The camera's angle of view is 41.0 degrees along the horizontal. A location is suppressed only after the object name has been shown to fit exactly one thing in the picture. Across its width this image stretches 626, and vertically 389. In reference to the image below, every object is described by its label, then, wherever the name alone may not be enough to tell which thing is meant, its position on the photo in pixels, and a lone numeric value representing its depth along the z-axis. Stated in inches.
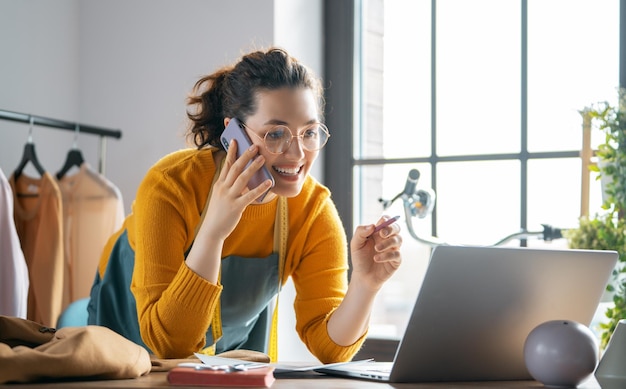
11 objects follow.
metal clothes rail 101.7
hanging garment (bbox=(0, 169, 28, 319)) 96.0
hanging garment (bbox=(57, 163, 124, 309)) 111.0
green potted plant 84.0
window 107.3
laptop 45.3
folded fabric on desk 42.5
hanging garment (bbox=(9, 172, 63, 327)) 105.4
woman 64.4
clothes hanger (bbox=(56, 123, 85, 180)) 113.1
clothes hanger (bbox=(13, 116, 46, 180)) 106.9
